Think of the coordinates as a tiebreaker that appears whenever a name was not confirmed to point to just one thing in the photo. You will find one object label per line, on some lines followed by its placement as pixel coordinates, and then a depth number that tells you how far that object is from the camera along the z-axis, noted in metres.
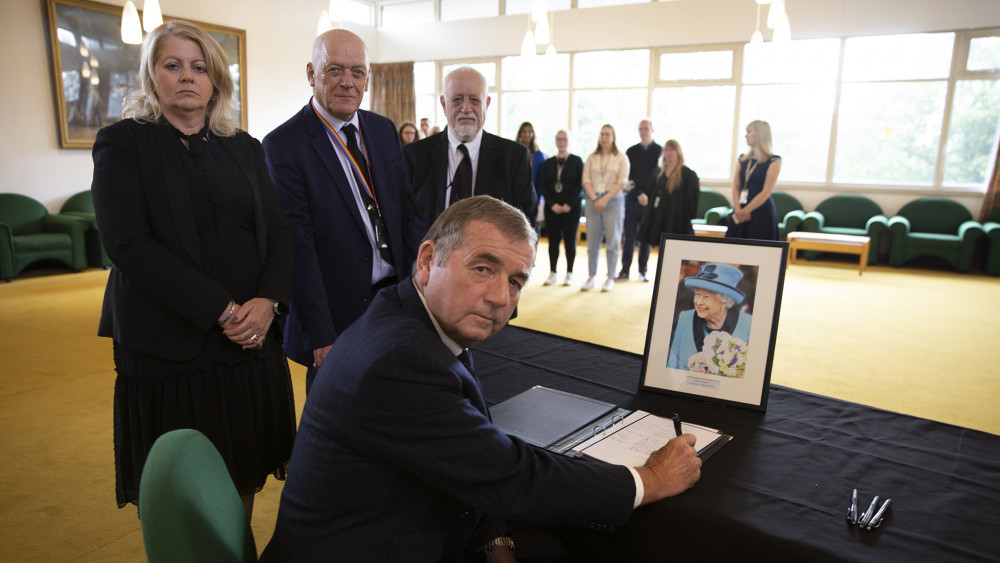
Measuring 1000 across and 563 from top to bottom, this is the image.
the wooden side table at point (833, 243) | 7.86
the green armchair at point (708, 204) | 9.52
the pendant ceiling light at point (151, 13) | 4.75
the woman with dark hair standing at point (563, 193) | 6.66
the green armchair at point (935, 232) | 7.94
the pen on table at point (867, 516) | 1.06
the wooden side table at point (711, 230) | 8.38
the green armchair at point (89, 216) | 7.30
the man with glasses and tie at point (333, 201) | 2.05
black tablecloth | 1.03
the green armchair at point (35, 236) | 6.55
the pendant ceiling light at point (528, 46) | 6.96
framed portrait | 1.60
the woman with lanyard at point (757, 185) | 5.62
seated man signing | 1.03
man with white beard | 2.87
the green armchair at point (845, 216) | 8.69
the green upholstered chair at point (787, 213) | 8.83
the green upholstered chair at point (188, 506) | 0.87
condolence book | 1.32
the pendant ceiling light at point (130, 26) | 5.31
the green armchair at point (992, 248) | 7.73
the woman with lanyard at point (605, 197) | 6.51
